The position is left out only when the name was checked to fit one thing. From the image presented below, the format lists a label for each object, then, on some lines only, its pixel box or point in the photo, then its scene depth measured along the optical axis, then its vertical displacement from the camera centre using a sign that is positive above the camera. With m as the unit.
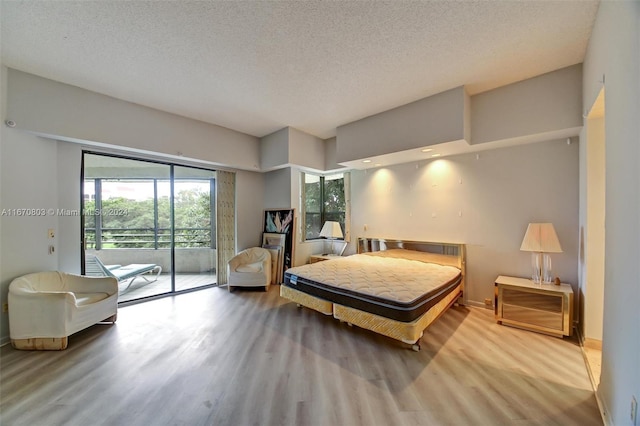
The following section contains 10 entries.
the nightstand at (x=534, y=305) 2.65 -1.13
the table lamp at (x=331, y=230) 5.10 -0.39
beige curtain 4.90 -0.14
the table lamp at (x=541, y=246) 2.85 -0.41
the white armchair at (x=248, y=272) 4.51 -1.16
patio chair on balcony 3.66 -1.06
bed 2.46 -0.90
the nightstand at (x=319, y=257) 5.10 -0.98
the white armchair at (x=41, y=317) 2.47 -1.11
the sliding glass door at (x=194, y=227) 4.71 -0.31
